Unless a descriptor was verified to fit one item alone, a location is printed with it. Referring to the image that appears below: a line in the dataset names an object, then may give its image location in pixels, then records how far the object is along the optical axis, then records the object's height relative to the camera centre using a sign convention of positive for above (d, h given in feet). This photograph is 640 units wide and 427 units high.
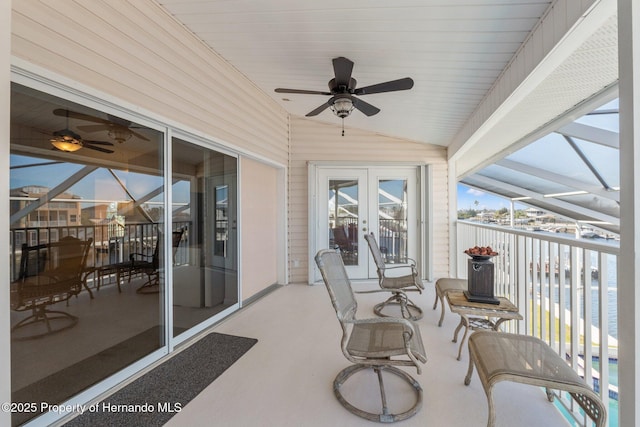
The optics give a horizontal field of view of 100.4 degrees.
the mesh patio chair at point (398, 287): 11.07 -3.04
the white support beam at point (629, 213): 3.98 +0.01
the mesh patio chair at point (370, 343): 5.59 -2.92
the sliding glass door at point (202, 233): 8.93 -0.69
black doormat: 5.70 -4.31
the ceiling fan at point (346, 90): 7.99 +3.99
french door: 16.47 +0.15
